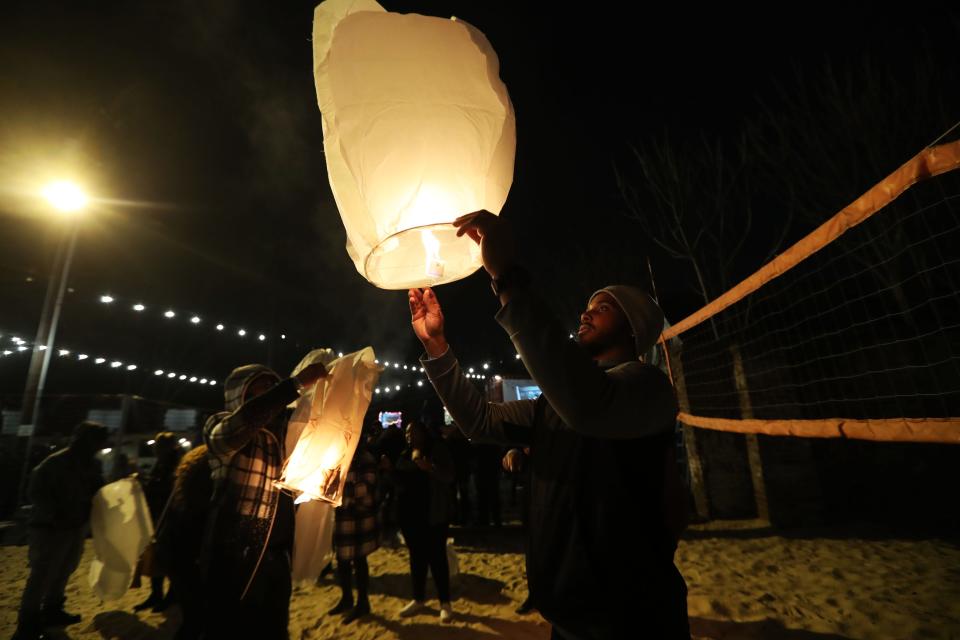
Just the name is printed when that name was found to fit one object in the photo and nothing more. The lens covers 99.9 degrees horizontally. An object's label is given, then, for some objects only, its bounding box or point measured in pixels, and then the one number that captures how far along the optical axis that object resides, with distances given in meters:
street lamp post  7.89
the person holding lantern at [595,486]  1.03
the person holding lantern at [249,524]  2.31
